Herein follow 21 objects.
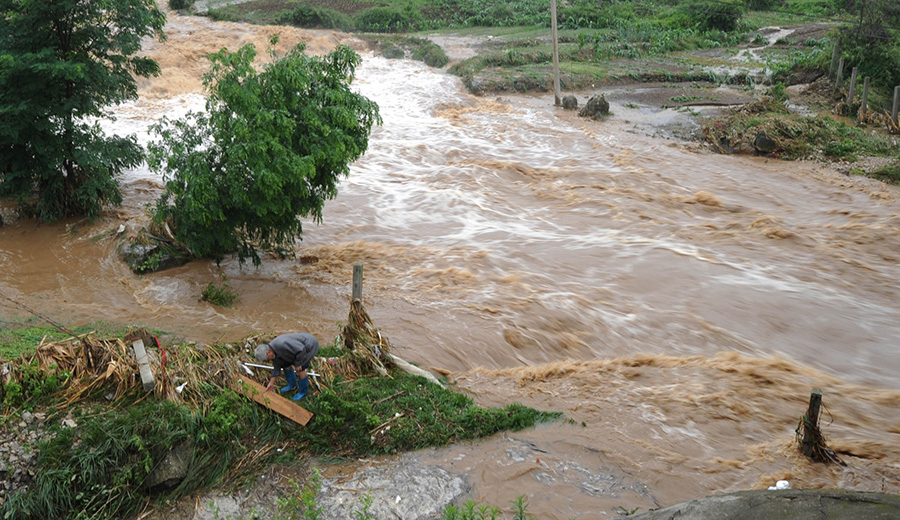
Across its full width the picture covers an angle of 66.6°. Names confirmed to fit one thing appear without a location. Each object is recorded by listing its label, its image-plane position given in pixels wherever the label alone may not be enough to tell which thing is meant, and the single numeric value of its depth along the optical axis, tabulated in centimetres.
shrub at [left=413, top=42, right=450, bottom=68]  3250
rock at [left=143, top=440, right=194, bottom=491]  651
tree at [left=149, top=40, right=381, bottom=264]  1045
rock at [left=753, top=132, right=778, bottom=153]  1970
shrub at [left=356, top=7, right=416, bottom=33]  3912
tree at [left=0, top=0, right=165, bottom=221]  1284
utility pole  2522
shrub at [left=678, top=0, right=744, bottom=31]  3922
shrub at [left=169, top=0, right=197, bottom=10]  3897
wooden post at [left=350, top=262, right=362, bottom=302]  848
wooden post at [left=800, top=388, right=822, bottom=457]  679
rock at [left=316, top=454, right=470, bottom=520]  639
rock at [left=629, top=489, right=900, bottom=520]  457
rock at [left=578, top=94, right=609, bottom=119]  2452
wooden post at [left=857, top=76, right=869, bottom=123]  2181
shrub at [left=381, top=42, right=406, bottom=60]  3431
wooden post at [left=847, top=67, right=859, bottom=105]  2258
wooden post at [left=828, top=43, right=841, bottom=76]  2583
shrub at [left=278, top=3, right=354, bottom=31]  3775
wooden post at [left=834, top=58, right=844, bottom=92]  2490
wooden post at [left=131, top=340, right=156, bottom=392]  693
